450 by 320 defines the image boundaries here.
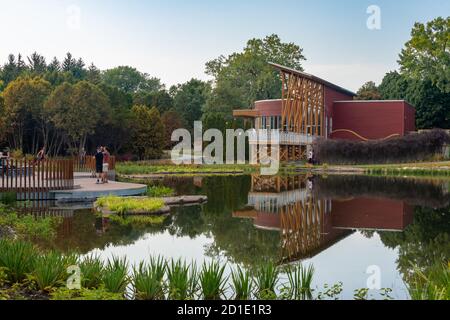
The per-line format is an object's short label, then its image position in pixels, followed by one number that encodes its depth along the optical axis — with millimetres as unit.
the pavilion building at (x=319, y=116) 43844
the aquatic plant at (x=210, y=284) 6965
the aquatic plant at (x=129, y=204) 16266
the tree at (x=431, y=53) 53281
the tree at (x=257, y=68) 65375
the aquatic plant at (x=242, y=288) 7078
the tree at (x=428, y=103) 59425
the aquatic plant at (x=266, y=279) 7304
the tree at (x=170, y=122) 55406
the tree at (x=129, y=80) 101125
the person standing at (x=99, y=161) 21878
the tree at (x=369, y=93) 72900
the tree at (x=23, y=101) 42875
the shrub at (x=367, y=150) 42188
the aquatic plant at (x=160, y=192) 19984
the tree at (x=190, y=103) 69625
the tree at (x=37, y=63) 78519
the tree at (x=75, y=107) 40812
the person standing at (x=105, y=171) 22328
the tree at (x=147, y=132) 48000
